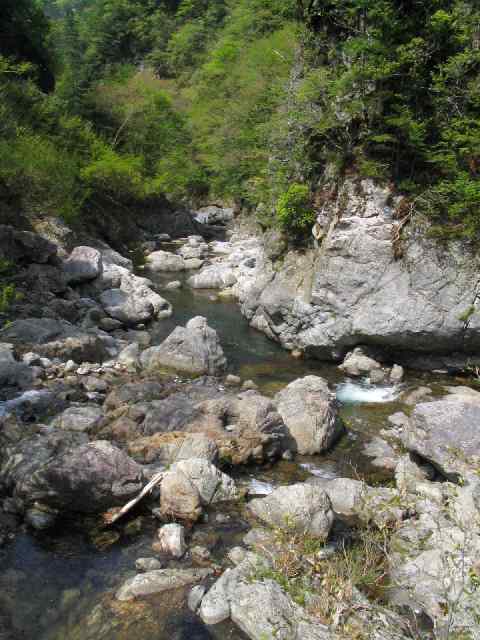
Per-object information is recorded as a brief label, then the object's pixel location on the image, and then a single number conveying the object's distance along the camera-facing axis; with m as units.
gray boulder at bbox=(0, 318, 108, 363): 14.30
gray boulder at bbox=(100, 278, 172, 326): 18.16
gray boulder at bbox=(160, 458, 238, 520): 8.05
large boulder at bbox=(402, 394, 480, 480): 8.80
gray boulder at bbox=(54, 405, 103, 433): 10.48
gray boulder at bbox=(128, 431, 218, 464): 9.38
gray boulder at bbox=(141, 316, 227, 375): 13.92
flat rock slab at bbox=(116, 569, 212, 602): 6.56
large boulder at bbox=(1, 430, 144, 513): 7.92
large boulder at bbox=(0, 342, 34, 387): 12.42
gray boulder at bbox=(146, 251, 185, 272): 26.53
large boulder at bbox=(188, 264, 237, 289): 23.61
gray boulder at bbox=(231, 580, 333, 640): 5.50
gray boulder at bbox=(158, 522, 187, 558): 7.34
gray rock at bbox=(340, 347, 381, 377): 14.62
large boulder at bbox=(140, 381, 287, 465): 9.90
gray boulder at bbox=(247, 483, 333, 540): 7.57
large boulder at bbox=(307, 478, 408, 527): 7.70
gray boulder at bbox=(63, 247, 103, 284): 19.45
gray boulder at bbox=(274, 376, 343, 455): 10.57
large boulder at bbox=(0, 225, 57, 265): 17.41
